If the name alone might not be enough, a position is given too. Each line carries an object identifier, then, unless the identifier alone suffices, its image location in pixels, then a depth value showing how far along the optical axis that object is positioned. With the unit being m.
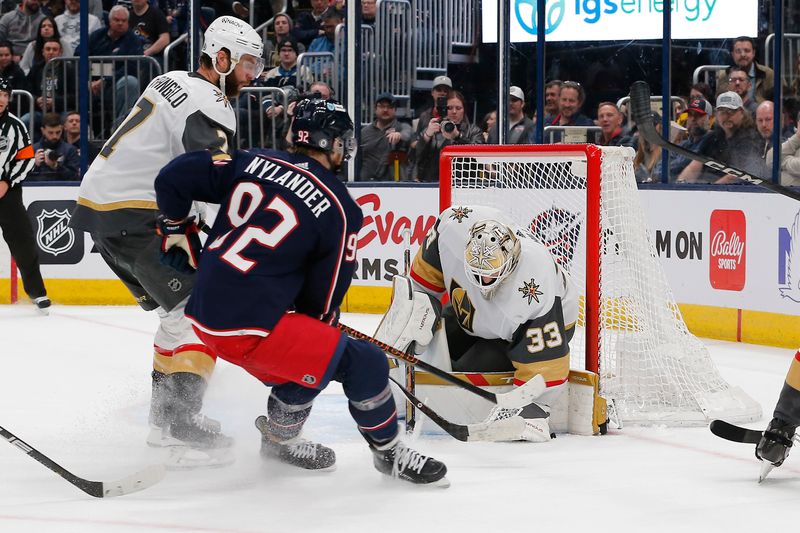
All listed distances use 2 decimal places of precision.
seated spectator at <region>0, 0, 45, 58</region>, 17.28
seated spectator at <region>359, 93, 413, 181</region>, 15.07
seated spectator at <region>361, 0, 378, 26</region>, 16.00
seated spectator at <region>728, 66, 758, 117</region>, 13.71
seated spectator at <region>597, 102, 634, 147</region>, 14.56
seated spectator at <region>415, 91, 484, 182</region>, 15.09
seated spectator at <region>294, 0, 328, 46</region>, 16.83
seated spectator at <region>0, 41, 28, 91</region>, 16.64
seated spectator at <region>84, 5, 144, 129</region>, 15.70
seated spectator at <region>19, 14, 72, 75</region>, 16.80
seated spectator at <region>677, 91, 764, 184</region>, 13.32
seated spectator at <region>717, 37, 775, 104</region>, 13.35
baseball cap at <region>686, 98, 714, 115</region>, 14.34
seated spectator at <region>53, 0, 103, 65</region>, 16.87
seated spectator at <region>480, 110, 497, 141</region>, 15.34
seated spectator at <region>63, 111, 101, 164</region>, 15.74
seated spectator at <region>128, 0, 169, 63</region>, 16.72
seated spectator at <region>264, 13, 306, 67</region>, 16.81
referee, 12.90
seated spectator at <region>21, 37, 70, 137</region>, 16.30
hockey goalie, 7.04
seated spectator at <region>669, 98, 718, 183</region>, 14.13
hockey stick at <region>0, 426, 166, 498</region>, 5.58
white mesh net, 7.76
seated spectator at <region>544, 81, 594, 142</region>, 14.99
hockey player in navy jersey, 5.52
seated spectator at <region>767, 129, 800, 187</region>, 11.93
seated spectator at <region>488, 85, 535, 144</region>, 14.75
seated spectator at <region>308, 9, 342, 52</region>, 16.48
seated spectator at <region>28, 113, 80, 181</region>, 15.51
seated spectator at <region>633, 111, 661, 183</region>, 13.38
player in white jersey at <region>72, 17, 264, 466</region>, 6.62
